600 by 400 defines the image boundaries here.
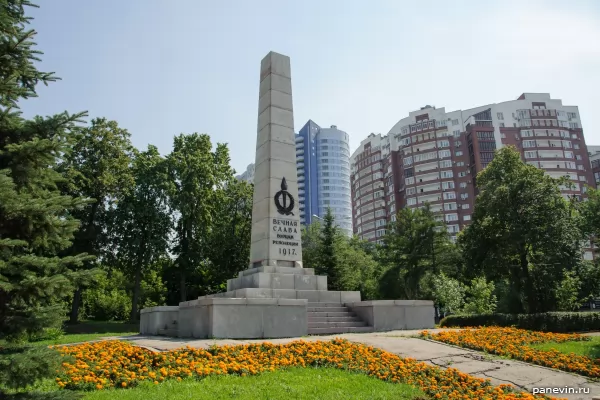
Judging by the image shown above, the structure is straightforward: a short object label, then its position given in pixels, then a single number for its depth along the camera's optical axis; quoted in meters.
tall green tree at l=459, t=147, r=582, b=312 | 28.58
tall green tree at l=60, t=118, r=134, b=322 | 27.70
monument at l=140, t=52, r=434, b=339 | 12.23
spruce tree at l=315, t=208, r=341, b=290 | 28.98
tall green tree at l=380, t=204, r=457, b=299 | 40.03
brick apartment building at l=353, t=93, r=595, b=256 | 72.75
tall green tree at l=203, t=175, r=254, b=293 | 33.78
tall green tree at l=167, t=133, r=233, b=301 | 32.03
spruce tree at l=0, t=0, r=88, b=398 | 3.77
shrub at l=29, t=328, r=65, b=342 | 15.57
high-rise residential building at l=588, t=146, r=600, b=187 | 84.86
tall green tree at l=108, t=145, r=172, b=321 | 30.27
